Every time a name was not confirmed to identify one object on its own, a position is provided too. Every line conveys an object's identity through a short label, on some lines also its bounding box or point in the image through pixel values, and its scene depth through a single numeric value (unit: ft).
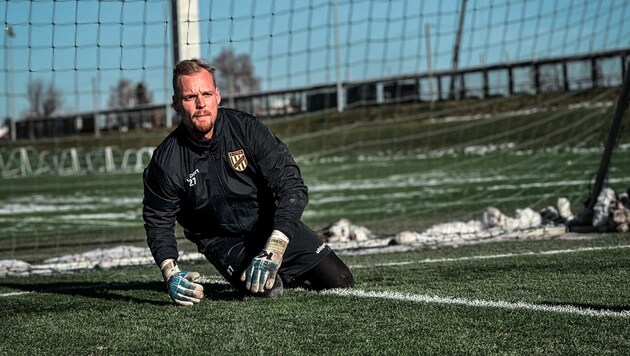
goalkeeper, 37.55
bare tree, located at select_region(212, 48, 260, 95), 244.11
